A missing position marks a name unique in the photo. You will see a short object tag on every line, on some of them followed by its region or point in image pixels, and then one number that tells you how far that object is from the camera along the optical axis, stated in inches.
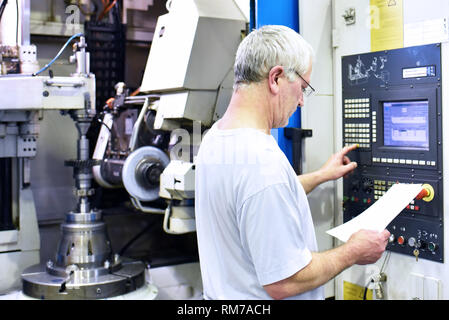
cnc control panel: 76.2
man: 50.4
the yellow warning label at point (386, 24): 80.7
